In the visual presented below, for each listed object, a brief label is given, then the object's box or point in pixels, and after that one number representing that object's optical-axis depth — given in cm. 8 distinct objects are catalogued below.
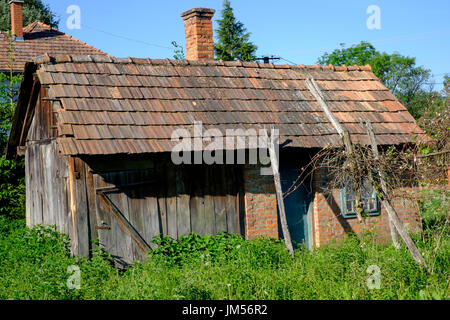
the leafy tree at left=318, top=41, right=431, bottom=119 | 4075
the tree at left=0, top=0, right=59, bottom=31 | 3162
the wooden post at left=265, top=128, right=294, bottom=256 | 901
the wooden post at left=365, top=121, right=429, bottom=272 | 736
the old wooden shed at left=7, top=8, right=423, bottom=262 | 875
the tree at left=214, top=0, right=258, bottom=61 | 3688
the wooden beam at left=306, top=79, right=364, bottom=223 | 805
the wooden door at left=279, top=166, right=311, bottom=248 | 1060
